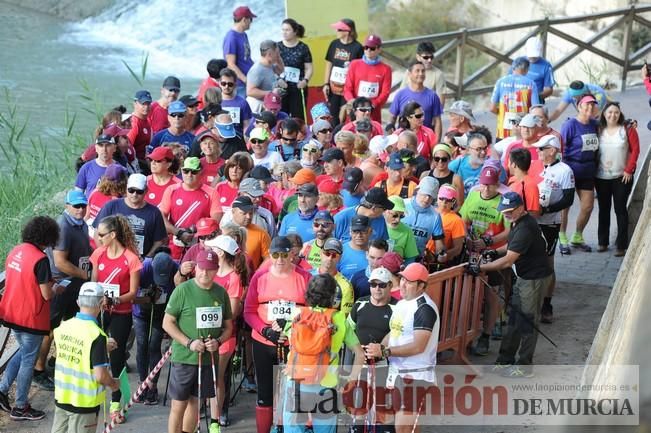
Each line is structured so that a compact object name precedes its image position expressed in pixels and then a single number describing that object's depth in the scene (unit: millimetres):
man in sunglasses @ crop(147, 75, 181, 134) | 24828
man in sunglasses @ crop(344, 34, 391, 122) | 27484
